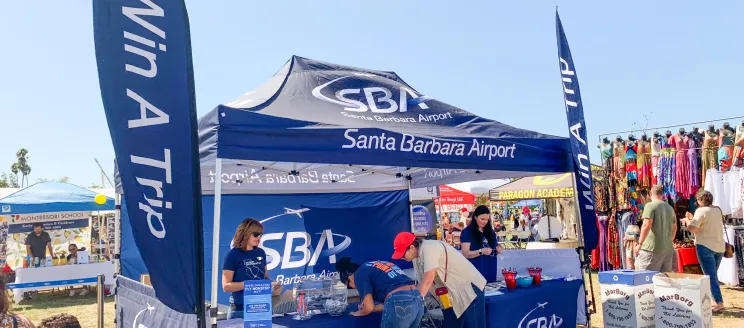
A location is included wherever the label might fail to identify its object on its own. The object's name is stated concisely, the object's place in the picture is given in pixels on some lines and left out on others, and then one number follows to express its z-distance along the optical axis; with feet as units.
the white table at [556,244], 31.87
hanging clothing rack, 24.67
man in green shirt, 19.70
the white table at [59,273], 28.40
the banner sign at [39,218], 38.04
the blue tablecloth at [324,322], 10.54
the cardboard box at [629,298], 14.85
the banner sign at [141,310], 10.16
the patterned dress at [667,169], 26.45
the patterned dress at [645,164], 27.99
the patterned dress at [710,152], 25.14
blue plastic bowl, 15.14
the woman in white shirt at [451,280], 11.81
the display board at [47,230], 38.04
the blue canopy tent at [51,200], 30.45
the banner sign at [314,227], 20.54
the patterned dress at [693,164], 25.80
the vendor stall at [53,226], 29.43
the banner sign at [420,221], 22.72
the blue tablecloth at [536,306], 13.55
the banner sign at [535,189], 35.96
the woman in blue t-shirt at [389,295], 10.56
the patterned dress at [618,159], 29.14
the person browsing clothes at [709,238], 20.24
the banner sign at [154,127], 7.72
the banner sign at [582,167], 15.33
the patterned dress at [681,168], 26.02
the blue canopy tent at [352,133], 10.64
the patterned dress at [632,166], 28.45
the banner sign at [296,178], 19.35
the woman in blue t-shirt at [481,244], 15.67
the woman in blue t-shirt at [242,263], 11.78
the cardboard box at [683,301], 13.85
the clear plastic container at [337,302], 11.28
